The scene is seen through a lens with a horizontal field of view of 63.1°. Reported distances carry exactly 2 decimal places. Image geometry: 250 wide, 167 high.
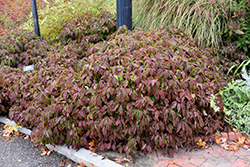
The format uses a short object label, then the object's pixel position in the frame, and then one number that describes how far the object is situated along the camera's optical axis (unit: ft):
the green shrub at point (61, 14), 16.84
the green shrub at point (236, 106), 8.44
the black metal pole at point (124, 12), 12.23
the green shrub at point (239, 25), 11.76
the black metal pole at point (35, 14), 16.31
